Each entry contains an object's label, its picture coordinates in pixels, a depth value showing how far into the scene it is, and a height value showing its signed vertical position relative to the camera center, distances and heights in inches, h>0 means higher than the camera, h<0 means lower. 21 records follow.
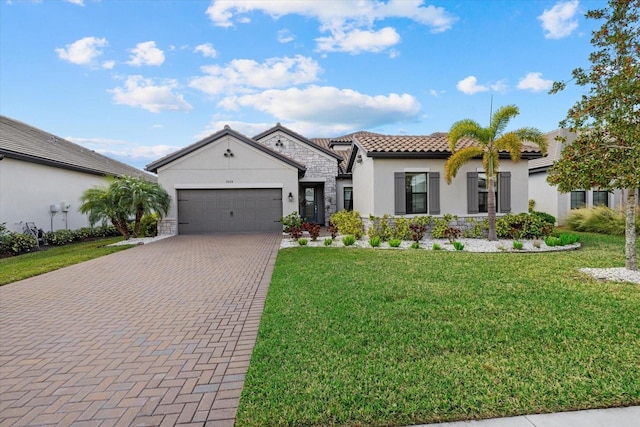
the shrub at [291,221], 590.7 -31.2
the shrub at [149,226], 641.0 -38.7
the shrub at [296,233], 512.9 -45.2
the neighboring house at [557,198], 699.4 +2.7
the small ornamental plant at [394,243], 444.0 -54.6
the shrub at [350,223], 550.0 -35.1
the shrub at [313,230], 513.3 -41.3
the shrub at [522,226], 506.3 -40.0
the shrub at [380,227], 514.3 -38.9
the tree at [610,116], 256.1 +67.0
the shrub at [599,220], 553.3 -38.4
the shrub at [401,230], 508.7 -43.0
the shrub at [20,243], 479.2 -50.7
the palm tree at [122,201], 547.2 +9.1
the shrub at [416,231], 490.3 -43.7
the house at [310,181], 527.5 +40.4
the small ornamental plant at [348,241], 457.7 -52.4
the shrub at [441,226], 514.6 -38.4
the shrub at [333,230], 523.2 -43.8
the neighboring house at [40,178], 521.7 +54.8
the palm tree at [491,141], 458.0 +81.6
